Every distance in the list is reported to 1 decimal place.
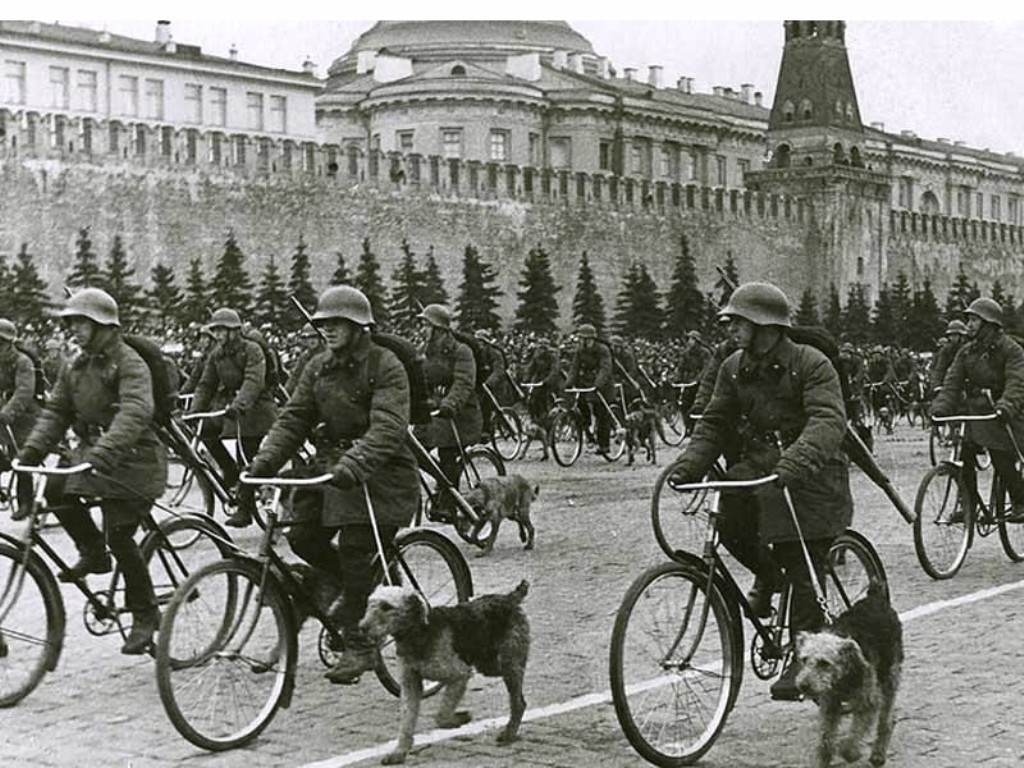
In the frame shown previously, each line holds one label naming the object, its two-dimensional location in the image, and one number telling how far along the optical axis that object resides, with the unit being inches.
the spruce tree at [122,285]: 1423.5
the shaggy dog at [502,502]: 454.9
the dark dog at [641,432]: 775.7
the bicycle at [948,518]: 403.2
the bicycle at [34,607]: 263.6
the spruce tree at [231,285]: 1524.4
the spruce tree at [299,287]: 1523.1
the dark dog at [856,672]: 220.5
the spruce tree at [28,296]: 1328.7
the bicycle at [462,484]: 309.9
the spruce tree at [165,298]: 1461.6
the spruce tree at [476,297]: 1750.7
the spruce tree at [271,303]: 1517.0
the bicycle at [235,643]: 237.1
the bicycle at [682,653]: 229.1
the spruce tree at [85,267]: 1497.3
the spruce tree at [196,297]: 1456.7
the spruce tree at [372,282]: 1657.2
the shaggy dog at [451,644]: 236.4
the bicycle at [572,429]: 751.1
